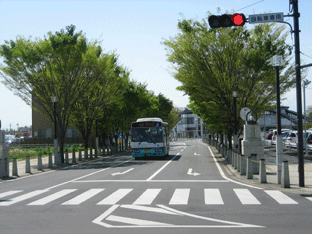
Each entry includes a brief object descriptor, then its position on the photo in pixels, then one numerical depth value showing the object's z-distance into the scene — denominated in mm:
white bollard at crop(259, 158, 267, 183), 14529
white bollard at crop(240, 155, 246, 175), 17750
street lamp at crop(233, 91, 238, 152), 25984
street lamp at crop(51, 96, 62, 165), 26156
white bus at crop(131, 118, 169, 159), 29922
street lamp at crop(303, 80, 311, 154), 46422
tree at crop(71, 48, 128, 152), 29753
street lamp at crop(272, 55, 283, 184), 13867
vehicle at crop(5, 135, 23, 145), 69700
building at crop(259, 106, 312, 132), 100825
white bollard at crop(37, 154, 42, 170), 22795
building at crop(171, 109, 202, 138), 152125
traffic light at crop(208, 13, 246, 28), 10300
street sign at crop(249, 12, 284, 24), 11703
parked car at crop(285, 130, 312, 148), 39344
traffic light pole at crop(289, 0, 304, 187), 13016
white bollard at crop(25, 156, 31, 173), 21198
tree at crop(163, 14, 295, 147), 26109
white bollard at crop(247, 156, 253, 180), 16094
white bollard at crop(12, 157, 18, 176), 19811
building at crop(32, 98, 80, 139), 67625
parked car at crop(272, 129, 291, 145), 47188
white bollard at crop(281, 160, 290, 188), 12880
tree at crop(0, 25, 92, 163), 26609
